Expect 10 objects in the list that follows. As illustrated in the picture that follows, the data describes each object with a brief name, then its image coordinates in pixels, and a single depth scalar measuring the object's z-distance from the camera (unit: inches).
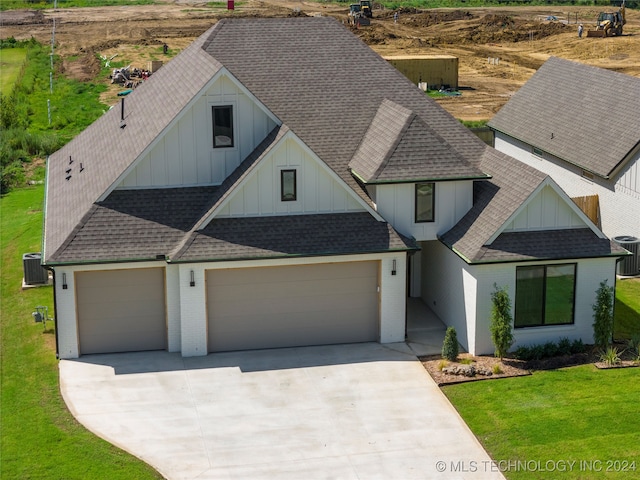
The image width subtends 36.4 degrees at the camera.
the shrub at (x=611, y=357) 960.9
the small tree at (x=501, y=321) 958.4
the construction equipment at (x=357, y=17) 3671.3
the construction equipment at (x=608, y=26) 3292.3
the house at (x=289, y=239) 981.2
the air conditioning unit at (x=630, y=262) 1254.3
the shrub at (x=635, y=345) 991.6
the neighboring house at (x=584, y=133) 1289.4
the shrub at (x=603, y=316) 981.2
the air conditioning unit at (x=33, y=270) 1193.4
